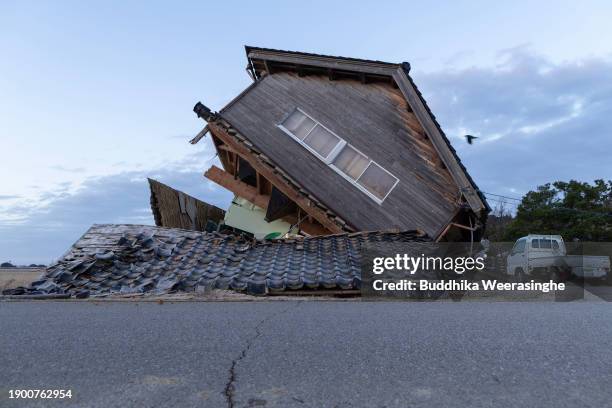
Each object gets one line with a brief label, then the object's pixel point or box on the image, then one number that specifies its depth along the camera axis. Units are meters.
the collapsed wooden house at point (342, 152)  12.25
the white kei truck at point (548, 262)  16.88
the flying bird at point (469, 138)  18.65
